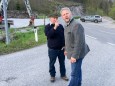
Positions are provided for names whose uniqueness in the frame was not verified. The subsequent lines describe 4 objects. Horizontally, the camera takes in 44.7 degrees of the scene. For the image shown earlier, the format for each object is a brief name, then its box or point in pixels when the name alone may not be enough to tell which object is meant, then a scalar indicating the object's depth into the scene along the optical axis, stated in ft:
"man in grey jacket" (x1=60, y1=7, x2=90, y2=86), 9.28
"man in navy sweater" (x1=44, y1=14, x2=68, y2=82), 11.15
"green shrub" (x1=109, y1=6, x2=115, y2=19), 107.97
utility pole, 22.95
